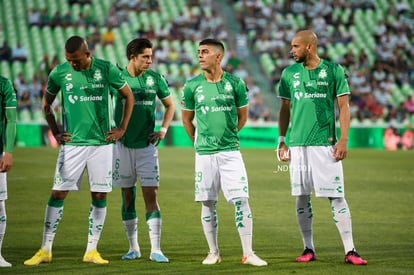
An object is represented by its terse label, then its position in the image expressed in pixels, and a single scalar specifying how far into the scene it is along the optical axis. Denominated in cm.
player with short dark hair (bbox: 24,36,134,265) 1884
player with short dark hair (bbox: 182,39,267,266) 1880
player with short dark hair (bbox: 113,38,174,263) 1984
